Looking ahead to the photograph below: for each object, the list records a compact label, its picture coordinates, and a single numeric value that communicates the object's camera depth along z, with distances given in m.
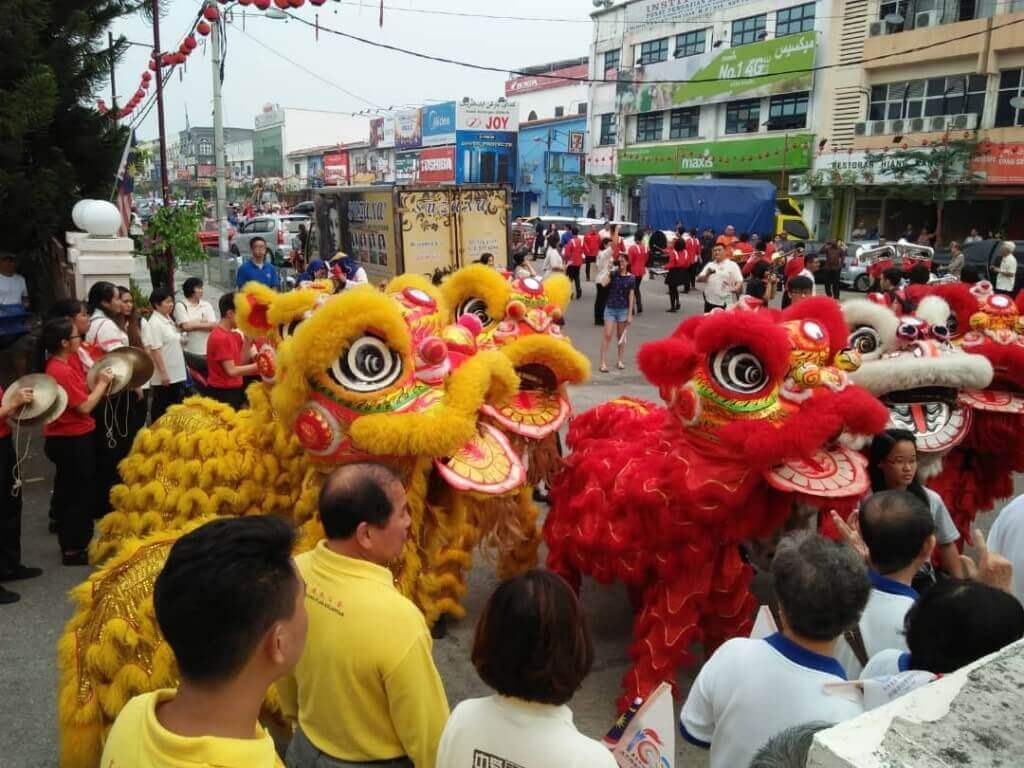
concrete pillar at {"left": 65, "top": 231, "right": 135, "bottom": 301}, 7.09
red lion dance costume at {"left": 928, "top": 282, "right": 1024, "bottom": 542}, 4.36
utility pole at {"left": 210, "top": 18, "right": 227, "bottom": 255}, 16.06
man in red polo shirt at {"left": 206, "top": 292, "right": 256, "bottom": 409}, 5.70
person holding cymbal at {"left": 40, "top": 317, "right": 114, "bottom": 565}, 4.41
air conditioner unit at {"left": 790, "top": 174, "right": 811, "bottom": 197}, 27.89
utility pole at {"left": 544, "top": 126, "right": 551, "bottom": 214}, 41.43
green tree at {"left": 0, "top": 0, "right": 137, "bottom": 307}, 6.39
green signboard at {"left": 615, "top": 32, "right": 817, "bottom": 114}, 28.27
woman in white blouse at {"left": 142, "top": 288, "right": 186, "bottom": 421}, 5.91
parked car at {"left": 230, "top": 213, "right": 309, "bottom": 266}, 22.52
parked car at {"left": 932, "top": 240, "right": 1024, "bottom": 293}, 14.43
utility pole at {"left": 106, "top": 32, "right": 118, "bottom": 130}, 9.05
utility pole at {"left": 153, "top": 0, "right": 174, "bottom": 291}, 9.69
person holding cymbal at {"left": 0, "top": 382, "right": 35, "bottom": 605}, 4.01
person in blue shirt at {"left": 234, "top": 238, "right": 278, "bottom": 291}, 8.91
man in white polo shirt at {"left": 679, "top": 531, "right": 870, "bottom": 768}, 1.82
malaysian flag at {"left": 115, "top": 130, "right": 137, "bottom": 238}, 8.58
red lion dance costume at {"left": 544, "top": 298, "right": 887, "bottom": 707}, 3.02
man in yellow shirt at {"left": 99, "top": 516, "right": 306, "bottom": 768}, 1.31
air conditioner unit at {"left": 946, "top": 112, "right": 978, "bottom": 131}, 23.44
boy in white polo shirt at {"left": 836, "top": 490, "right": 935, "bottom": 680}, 2.26
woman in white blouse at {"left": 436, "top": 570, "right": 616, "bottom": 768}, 1.50
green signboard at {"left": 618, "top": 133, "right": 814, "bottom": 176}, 28.42
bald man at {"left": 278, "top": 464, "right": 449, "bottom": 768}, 1.84
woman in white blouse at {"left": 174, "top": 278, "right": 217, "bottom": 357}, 6.66
